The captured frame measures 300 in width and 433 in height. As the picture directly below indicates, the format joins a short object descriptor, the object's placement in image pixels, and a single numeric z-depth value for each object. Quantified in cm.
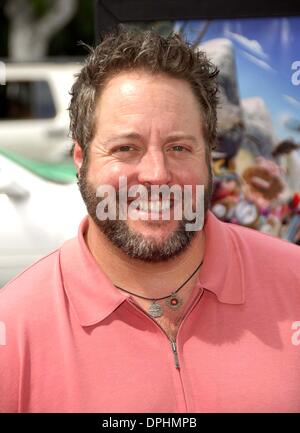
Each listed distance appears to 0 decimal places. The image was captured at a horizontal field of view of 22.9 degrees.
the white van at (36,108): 877
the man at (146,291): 190
